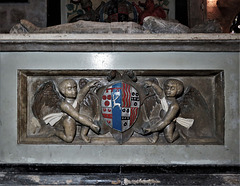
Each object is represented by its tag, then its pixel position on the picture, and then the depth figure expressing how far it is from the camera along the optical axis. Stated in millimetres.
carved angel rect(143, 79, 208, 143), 1866
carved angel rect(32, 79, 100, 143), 1866
